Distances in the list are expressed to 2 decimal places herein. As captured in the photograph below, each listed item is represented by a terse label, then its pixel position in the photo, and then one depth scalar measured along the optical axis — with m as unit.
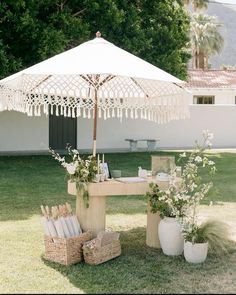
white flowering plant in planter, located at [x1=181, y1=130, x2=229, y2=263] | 6.36
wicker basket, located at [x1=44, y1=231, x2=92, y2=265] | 6.21
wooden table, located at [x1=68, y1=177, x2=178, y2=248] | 6.73
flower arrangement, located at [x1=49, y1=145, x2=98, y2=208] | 6.67
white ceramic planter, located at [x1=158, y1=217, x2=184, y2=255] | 6.61
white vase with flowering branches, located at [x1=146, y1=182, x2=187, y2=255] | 6.58
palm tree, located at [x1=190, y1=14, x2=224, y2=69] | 49.06
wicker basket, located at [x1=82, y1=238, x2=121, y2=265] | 6.23
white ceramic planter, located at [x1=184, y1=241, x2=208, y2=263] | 6.34
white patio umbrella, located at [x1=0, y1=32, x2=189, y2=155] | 6.47
